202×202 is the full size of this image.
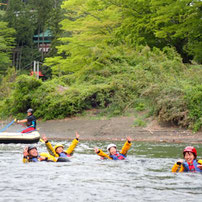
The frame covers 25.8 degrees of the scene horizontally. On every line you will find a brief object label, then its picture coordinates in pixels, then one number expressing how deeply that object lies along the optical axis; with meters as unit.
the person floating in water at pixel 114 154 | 14.72
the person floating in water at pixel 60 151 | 14.93
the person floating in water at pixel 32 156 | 14.07
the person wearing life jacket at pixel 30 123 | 22.14
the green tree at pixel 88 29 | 35.94
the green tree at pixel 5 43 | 55.85
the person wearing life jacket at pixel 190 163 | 11.79
